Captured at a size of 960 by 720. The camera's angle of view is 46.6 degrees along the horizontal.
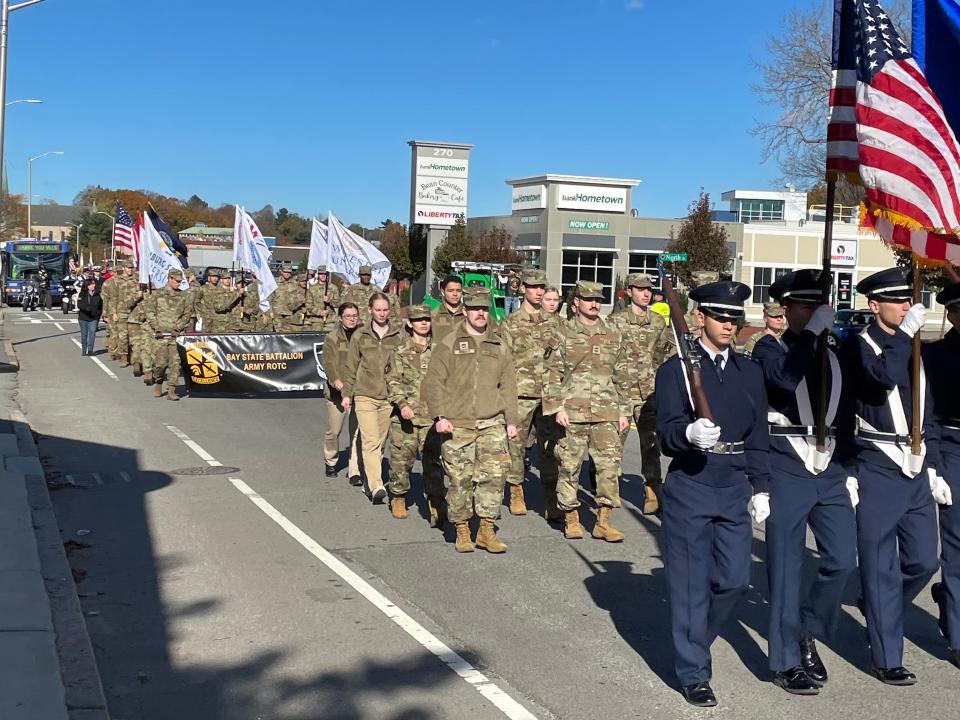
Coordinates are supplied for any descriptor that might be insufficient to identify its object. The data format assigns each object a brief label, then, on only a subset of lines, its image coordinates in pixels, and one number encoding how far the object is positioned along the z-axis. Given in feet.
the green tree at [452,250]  196.13
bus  174.40
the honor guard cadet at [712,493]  17.76
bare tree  107.86
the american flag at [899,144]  18.54
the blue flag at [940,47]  19.38
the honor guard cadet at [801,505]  18.45
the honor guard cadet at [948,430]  19.83
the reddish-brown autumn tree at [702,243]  180.65
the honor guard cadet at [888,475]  18.75
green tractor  124.69
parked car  102.32
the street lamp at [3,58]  92.79
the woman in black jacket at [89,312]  85.25
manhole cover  38.37
